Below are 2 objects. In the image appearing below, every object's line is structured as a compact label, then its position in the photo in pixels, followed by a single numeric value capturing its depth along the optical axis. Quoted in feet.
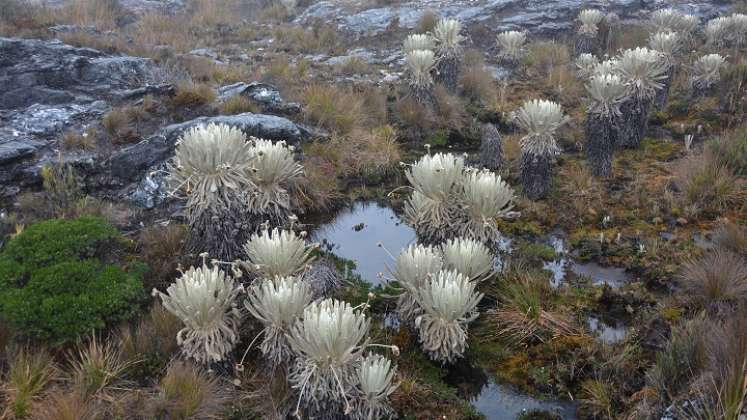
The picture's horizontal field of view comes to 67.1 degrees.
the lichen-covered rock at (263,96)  33.58
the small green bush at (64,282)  15.71
